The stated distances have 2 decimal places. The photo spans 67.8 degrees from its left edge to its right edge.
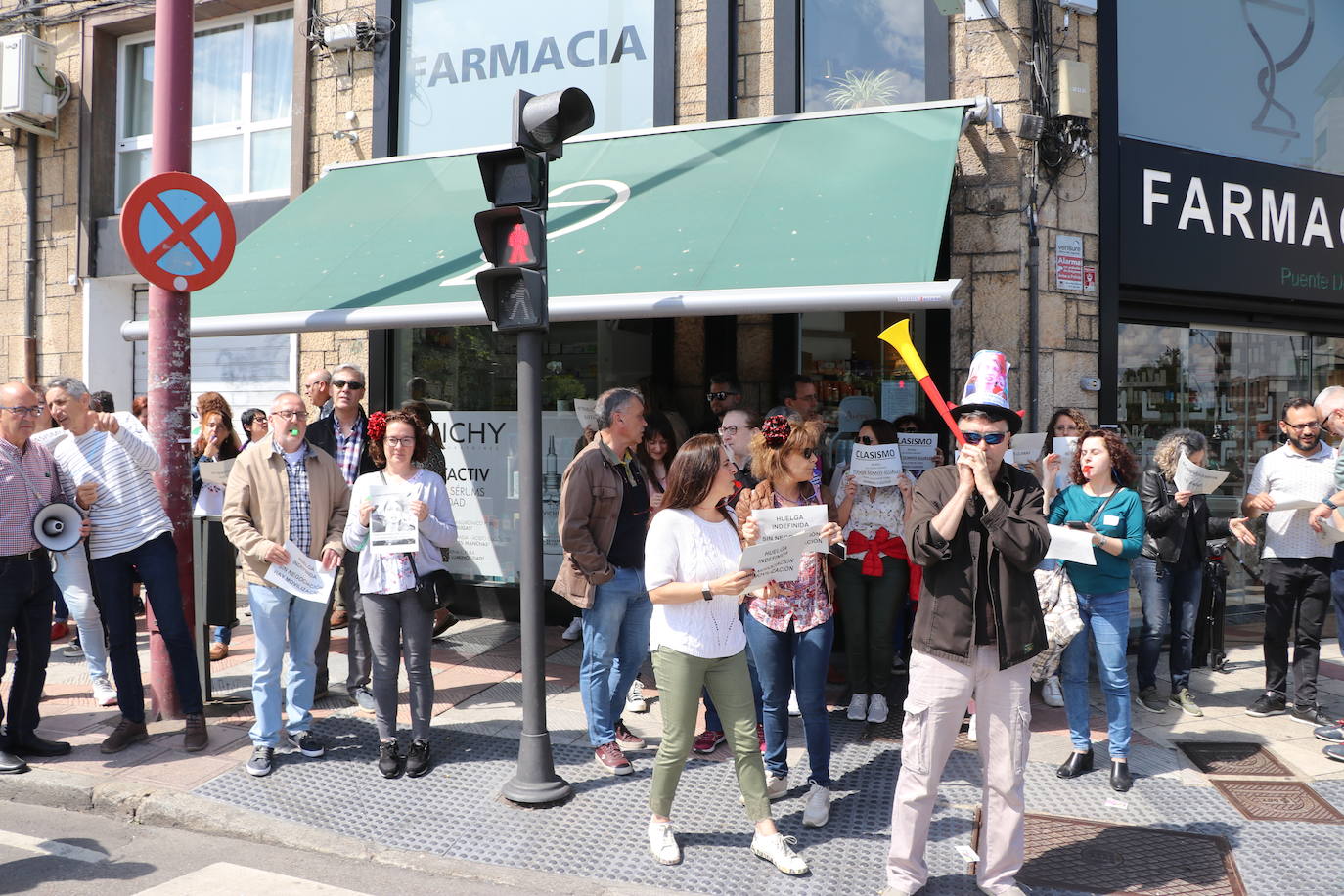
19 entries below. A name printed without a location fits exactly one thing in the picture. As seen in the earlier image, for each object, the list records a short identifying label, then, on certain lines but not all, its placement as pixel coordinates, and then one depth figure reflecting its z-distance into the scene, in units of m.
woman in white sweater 4.08
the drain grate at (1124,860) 4.00
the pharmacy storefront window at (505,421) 8.17
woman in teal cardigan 4.99
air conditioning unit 10.09
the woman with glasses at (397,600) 5.09
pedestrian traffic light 4.70
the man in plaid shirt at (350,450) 6.20
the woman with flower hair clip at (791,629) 4.55
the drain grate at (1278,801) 4.69
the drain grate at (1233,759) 5.27
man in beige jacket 5.17
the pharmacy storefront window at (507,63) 8.41
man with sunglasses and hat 3.74
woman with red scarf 5.86
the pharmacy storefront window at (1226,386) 7.93
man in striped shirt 5.44
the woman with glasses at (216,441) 7.52
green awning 5.67
